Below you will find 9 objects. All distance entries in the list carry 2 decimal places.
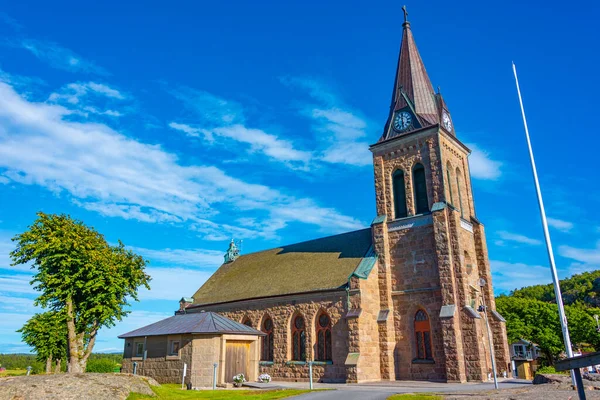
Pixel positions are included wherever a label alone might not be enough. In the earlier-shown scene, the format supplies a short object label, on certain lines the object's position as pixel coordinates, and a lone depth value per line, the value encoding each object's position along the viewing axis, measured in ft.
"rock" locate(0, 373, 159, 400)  41.16
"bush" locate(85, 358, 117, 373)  120.26
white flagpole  46.78
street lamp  86.93
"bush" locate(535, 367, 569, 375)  90.84
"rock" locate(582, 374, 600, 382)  71.18
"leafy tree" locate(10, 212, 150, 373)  98.53
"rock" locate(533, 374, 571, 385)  68.13
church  90.94
